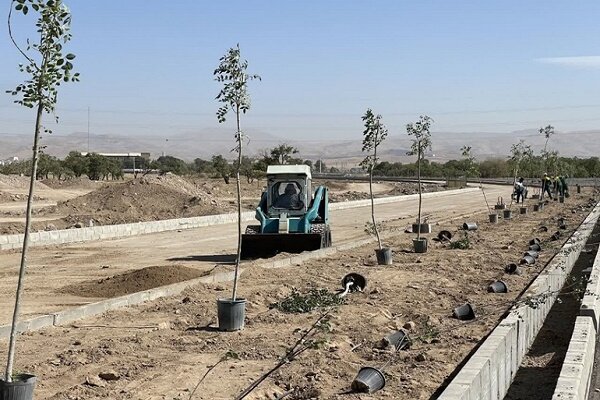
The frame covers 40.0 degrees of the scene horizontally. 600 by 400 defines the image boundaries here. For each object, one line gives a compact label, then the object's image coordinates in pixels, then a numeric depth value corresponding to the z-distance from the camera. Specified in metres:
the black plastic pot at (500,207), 37.78
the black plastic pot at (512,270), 15.21
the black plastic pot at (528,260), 16.56
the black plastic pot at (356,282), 12.87
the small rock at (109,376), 7.65
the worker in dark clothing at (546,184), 42.18
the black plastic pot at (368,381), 7.18
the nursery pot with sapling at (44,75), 6.46
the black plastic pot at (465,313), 10.91
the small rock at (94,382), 7.40
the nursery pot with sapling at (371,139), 18.45
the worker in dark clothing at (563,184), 47.03
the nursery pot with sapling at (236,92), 10.40
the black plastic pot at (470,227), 25.71
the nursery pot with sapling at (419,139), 22.72
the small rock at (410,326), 10.25
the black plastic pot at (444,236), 21.48
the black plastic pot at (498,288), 13.16
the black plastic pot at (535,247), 18.30
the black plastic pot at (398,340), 8.96
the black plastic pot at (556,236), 21.91
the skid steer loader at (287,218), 18.36
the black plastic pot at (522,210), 35.63
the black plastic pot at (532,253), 17.14
